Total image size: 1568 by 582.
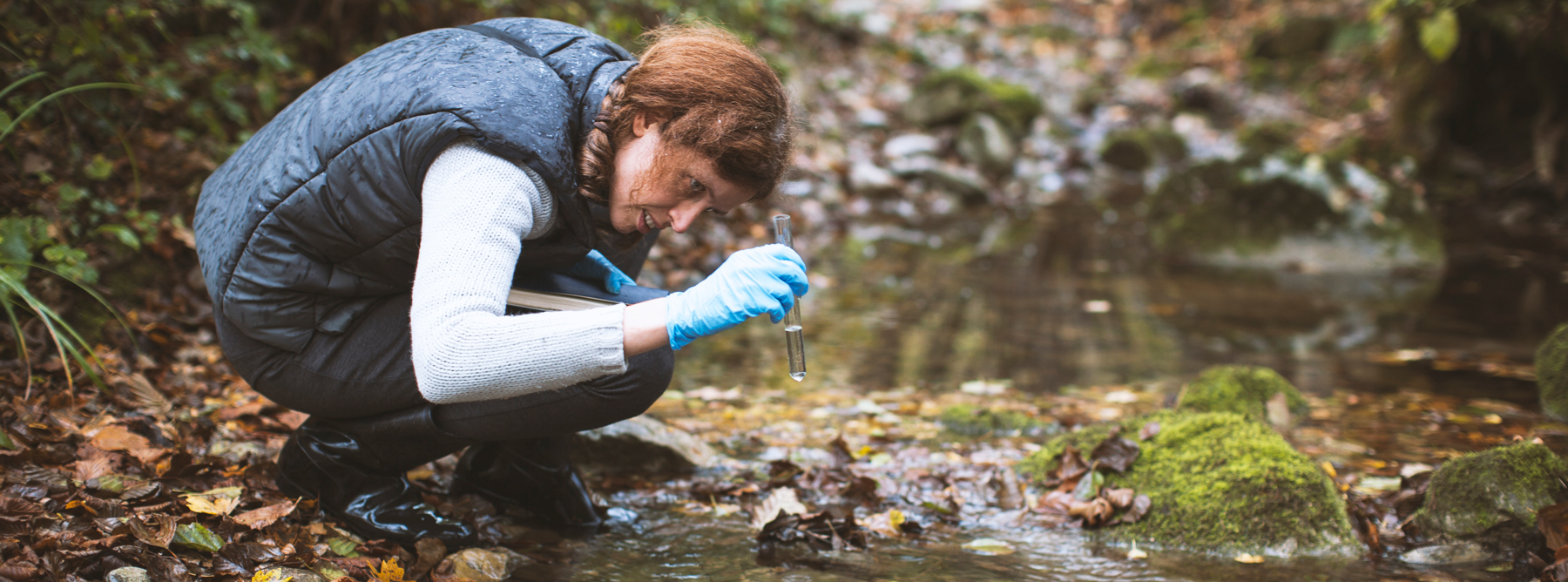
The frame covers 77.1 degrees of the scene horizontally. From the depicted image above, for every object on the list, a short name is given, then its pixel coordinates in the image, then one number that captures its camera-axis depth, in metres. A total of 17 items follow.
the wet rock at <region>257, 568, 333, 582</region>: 1.86
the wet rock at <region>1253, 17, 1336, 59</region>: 12.64
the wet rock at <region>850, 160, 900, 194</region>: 8.22
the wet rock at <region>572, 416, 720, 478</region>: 2.80
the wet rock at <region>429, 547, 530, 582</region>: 2.08
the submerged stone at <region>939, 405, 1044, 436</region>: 3.21
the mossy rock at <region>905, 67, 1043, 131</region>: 9.97
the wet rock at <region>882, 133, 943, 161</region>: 9.01
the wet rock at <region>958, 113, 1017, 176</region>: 9.64
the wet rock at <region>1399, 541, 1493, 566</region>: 2.22
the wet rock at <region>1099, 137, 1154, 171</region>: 10.55
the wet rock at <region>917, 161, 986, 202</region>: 8.84
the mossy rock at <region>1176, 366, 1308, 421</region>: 3.10
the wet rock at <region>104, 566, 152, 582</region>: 1.75
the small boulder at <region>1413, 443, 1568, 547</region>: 2.20
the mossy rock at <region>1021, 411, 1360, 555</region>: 2.28
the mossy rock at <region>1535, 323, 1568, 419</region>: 3.12
